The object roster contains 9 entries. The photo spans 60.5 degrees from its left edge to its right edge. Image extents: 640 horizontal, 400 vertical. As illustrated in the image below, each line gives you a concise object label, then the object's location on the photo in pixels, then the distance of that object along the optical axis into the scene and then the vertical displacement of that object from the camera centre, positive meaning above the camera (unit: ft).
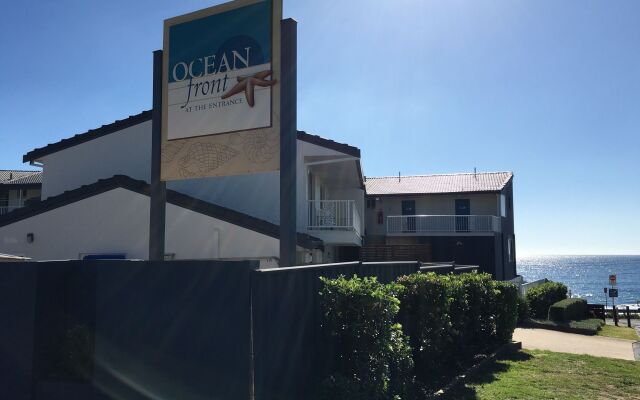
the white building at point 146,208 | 42.32 +3.19
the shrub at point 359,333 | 20.51 -3.39
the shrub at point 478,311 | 36.52 -4.61
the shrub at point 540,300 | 76.18 -7.69
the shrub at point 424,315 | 28.30 -3.66
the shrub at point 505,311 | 41.96 -5.19
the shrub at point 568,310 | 69.67 -8.68
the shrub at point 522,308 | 55.88 -6.55
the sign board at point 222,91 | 27.48 +8.07
